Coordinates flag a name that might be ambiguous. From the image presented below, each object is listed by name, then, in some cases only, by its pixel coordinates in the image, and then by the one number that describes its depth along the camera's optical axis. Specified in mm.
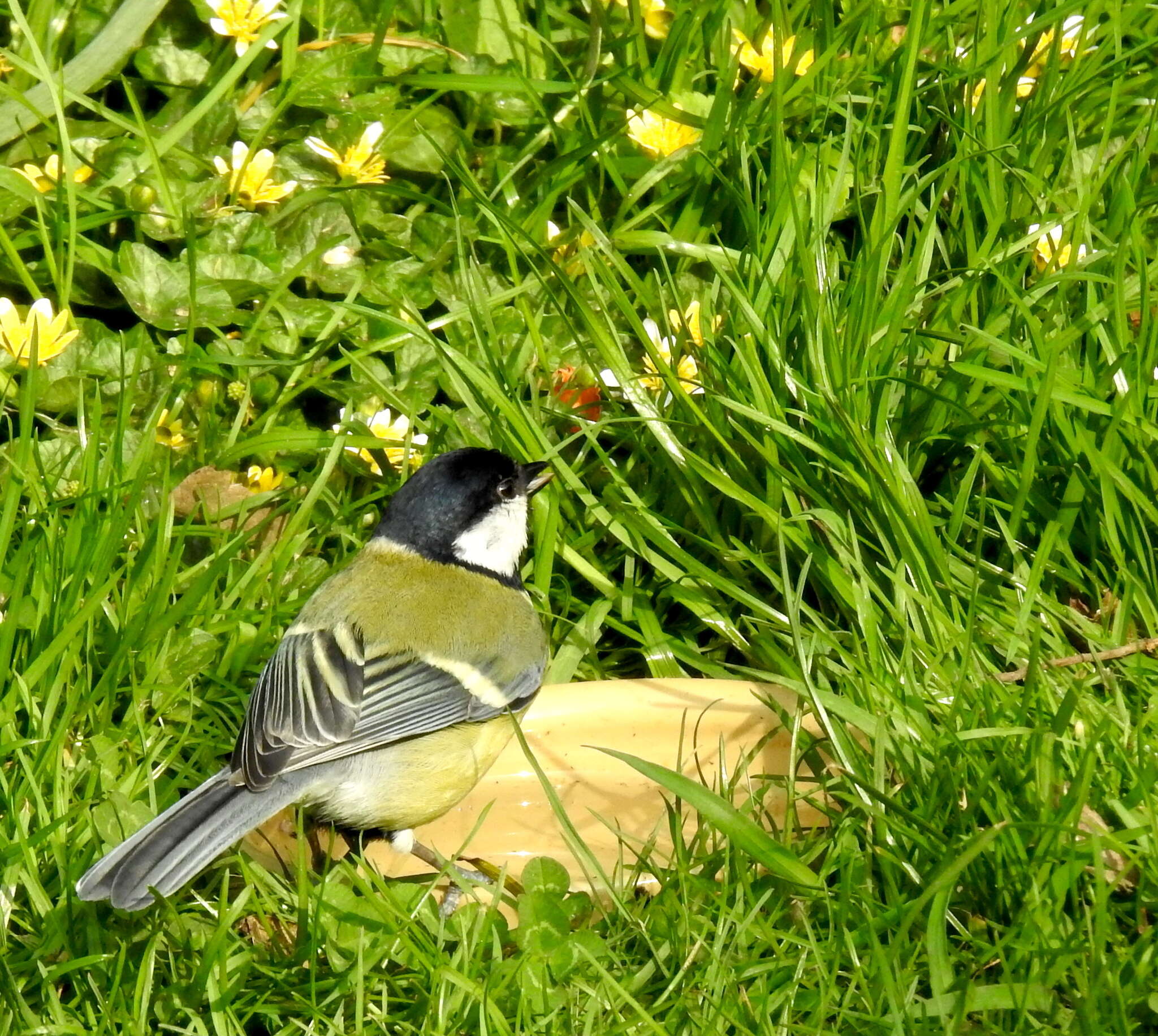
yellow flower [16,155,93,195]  6148
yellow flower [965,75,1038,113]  6062
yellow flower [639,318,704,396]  5672
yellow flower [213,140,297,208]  6324
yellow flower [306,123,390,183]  6434
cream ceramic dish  4812
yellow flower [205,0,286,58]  6430
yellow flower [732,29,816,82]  6336
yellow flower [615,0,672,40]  6691
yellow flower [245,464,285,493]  5746
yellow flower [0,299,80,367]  5523
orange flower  5980
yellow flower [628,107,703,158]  6320
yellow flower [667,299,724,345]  5820
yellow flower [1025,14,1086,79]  6102
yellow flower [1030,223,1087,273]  5609
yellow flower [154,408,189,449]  5805
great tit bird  4227
